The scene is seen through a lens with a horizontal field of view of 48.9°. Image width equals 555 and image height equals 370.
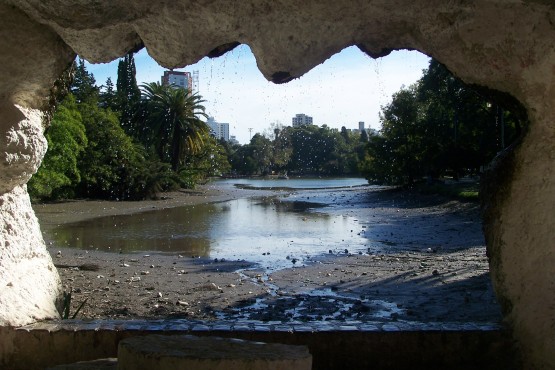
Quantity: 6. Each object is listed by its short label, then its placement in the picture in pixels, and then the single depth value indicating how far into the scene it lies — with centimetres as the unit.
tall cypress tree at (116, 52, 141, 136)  4557
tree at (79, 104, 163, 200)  3114
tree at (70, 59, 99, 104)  3362
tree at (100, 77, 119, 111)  4375
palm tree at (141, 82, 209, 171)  4547
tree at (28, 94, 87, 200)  2373
